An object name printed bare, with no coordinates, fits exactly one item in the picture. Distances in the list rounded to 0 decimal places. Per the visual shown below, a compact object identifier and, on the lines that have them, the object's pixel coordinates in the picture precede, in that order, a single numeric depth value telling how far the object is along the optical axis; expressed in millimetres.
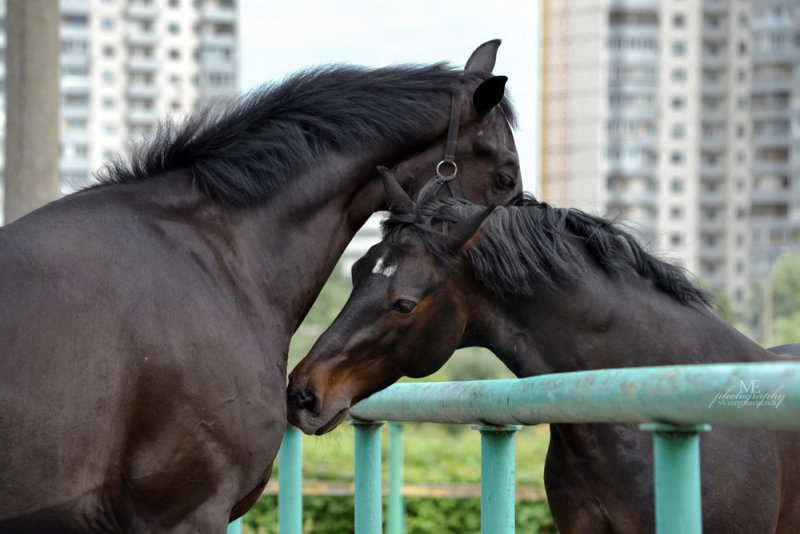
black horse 6121
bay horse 7270
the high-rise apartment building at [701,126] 178125
